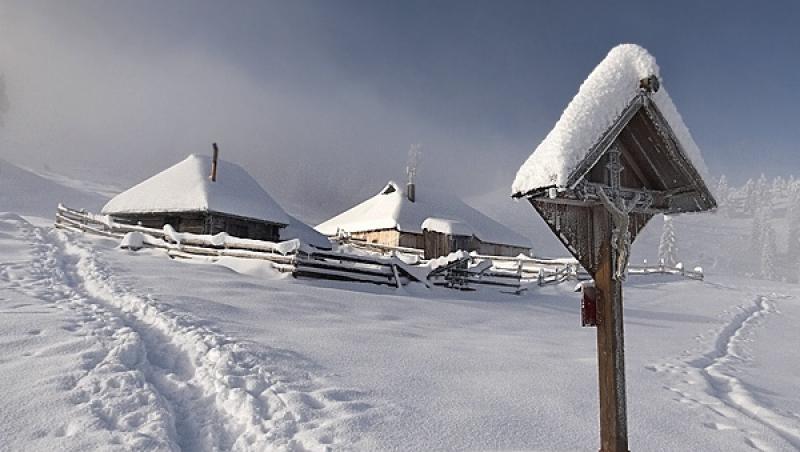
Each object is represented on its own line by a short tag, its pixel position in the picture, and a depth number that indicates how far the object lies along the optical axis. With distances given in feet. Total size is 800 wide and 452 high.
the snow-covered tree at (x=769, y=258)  280.92
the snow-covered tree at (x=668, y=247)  266.16
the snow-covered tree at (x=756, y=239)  326.44
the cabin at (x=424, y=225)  116.67
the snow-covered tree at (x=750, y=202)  455.22
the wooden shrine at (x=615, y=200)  12.76
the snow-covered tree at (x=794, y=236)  330.75
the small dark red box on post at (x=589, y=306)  13.00
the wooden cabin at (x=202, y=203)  77.87
